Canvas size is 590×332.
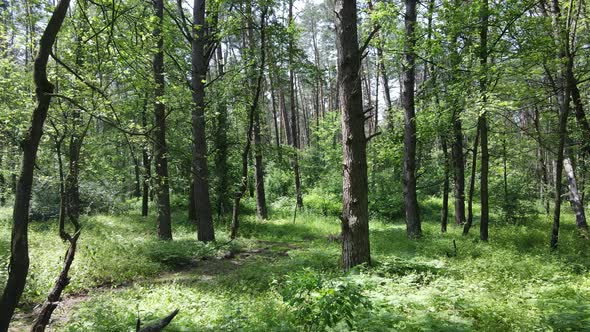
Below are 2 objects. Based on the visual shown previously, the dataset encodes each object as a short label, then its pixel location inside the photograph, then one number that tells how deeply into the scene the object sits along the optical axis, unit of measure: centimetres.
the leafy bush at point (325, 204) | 2039
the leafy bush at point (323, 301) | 407
